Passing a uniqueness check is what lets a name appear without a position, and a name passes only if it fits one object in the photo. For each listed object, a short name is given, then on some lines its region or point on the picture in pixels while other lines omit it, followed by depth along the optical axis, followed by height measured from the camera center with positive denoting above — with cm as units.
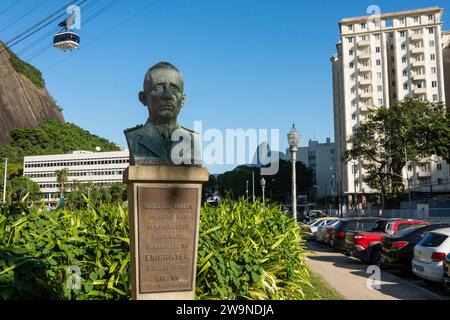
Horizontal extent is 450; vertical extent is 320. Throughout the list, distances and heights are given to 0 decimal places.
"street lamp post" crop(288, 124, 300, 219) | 1352 +158
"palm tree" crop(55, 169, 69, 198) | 8919 +442
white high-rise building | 7050 +2127
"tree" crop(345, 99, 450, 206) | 3862 +520
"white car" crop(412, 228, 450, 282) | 949 -139
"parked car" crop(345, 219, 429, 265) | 1421 -152
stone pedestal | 499 -38
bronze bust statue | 513 +79
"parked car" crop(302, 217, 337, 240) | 2391 -179
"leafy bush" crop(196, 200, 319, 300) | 597 -93
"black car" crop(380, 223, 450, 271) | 1176 -149
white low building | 10919 +771
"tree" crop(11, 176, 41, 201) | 6990 +230
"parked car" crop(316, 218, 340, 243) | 2034 -180
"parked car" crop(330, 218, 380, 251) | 1719 -134
